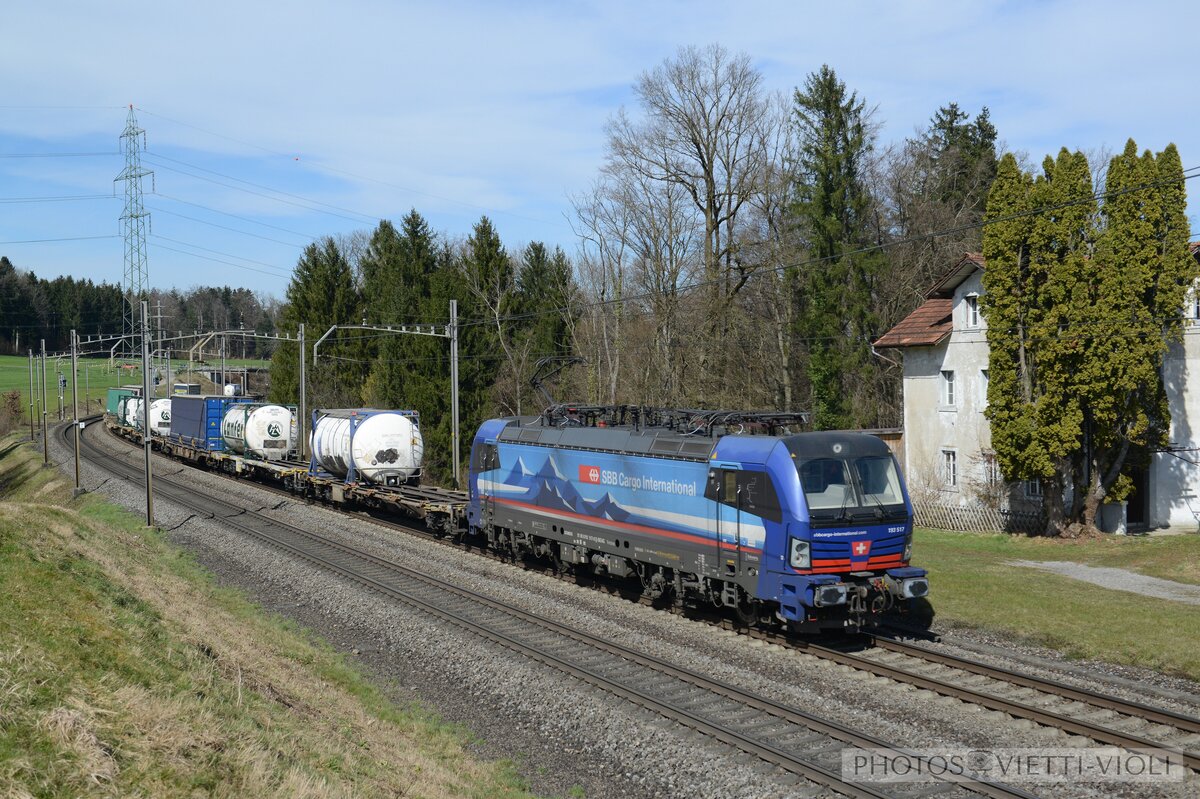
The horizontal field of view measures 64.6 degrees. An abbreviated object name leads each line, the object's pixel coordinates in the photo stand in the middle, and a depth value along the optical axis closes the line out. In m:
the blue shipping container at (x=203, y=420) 47.62
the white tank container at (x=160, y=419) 59.16
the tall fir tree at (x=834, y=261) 45.50
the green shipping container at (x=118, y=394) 67.78
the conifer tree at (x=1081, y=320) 26.97
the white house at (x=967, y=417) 29.36
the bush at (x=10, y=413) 87.44
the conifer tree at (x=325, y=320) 69.50
